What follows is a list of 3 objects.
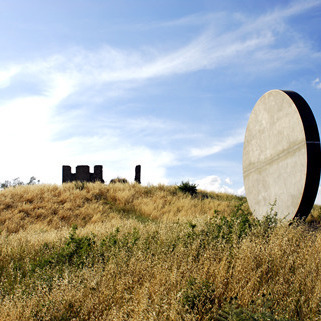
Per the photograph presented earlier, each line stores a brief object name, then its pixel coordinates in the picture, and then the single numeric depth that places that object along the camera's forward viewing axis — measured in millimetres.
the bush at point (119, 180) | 22259
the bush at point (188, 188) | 19406
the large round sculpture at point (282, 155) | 6684
